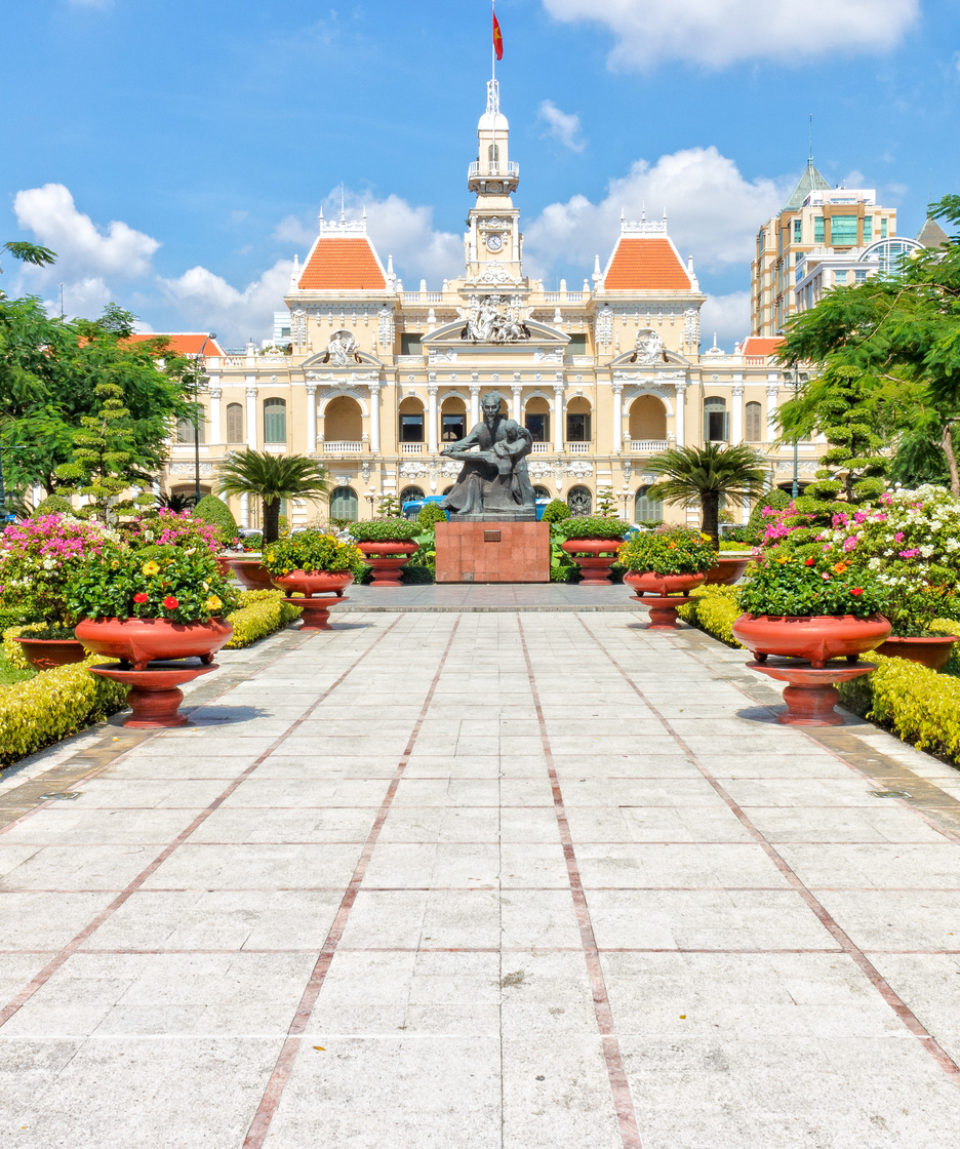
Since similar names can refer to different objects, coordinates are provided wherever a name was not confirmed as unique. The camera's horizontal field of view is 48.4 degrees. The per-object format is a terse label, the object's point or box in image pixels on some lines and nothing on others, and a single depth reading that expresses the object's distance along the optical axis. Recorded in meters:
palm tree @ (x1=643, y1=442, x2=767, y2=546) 21.81
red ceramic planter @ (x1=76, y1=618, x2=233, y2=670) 7.91
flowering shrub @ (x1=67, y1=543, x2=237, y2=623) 7.98
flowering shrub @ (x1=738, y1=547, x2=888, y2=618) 7.96
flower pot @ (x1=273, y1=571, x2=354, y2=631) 14.54
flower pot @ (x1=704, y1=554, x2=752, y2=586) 20.19
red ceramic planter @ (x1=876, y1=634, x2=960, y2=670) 9.17
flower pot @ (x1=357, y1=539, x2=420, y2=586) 21.77
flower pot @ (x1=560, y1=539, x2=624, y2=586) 21.75
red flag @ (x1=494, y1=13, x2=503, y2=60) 57.81
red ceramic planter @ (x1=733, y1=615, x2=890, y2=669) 7.86
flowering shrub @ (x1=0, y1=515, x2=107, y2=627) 10.56
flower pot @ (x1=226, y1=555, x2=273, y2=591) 19.28
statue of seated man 21.88
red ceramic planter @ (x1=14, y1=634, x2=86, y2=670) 9.79
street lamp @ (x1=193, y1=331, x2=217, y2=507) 37.42
